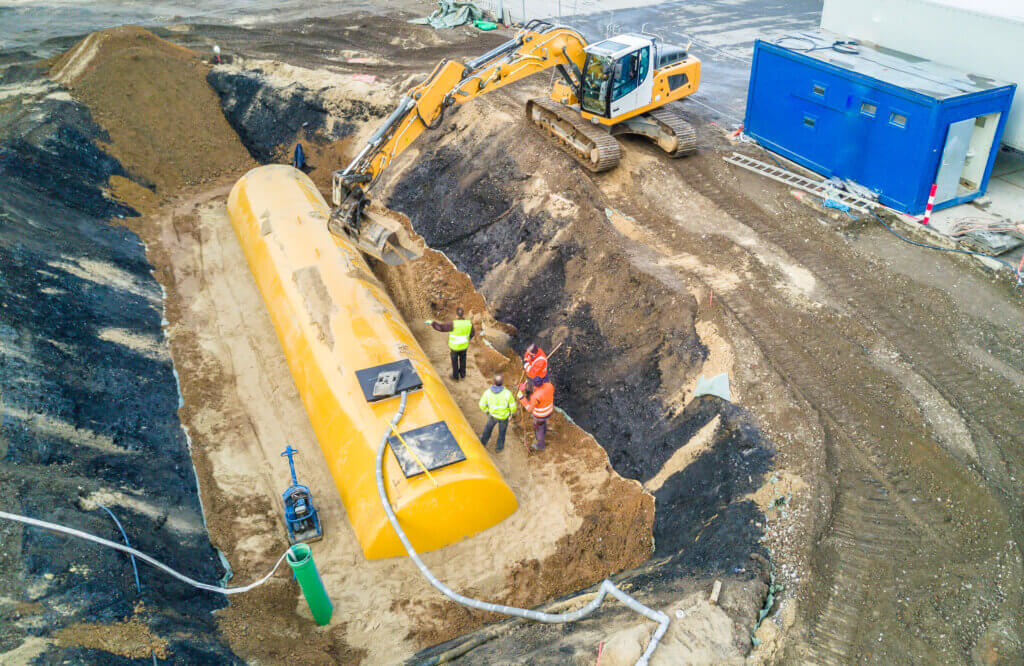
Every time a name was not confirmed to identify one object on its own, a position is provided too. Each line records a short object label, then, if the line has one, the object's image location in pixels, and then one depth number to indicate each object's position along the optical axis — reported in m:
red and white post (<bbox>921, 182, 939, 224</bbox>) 13.34
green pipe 7.95
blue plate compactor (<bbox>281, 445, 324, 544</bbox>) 9.65
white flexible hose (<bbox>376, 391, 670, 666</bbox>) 7.06
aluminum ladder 14.11
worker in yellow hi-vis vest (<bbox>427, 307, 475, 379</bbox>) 11.93
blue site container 12.88
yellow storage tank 9.27
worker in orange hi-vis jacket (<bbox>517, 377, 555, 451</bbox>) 10.68
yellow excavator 11.75
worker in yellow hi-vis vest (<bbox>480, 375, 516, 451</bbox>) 10.35
